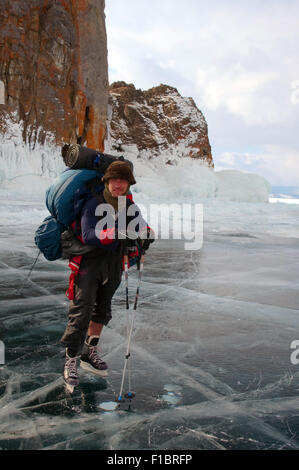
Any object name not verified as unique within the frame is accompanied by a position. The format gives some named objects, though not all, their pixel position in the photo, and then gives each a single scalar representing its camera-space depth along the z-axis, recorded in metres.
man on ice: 2.52
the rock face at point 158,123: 54.16
